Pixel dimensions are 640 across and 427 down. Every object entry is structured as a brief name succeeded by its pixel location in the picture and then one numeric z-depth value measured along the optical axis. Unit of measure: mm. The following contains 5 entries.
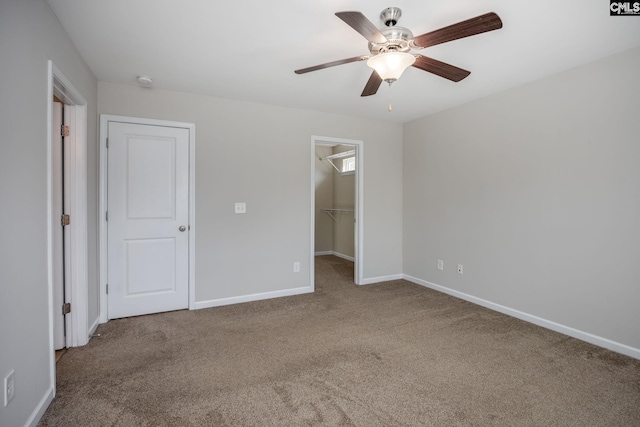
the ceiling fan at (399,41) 1562
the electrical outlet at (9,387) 1391
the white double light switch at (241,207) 3658
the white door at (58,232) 2432
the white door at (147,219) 3131
